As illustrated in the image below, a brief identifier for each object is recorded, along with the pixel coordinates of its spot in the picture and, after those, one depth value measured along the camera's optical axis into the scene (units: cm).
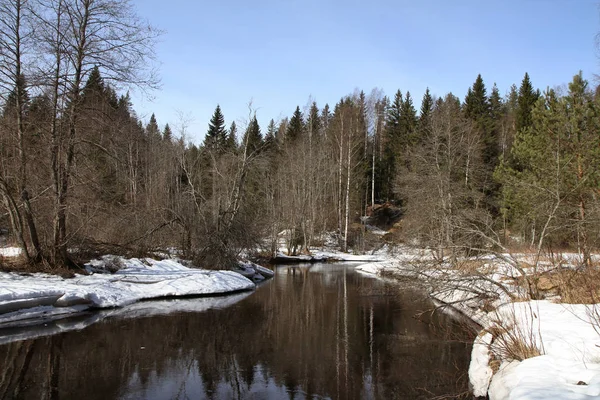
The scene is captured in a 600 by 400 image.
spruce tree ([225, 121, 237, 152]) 5169
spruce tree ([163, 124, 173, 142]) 5266
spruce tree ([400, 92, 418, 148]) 4783
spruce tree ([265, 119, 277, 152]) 5828
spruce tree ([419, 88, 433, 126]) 5025
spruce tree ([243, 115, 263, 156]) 4863
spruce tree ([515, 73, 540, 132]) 3841
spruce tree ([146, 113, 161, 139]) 4654
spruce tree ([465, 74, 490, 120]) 4265
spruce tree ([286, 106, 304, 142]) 5059
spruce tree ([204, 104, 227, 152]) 5591
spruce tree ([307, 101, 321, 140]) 4873
